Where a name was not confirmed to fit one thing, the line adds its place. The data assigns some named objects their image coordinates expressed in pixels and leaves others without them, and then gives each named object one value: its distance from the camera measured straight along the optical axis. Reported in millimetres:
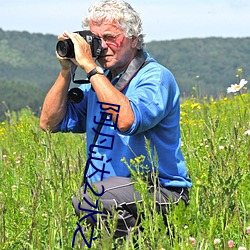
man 6324
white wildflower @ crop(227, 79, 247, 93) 10364
